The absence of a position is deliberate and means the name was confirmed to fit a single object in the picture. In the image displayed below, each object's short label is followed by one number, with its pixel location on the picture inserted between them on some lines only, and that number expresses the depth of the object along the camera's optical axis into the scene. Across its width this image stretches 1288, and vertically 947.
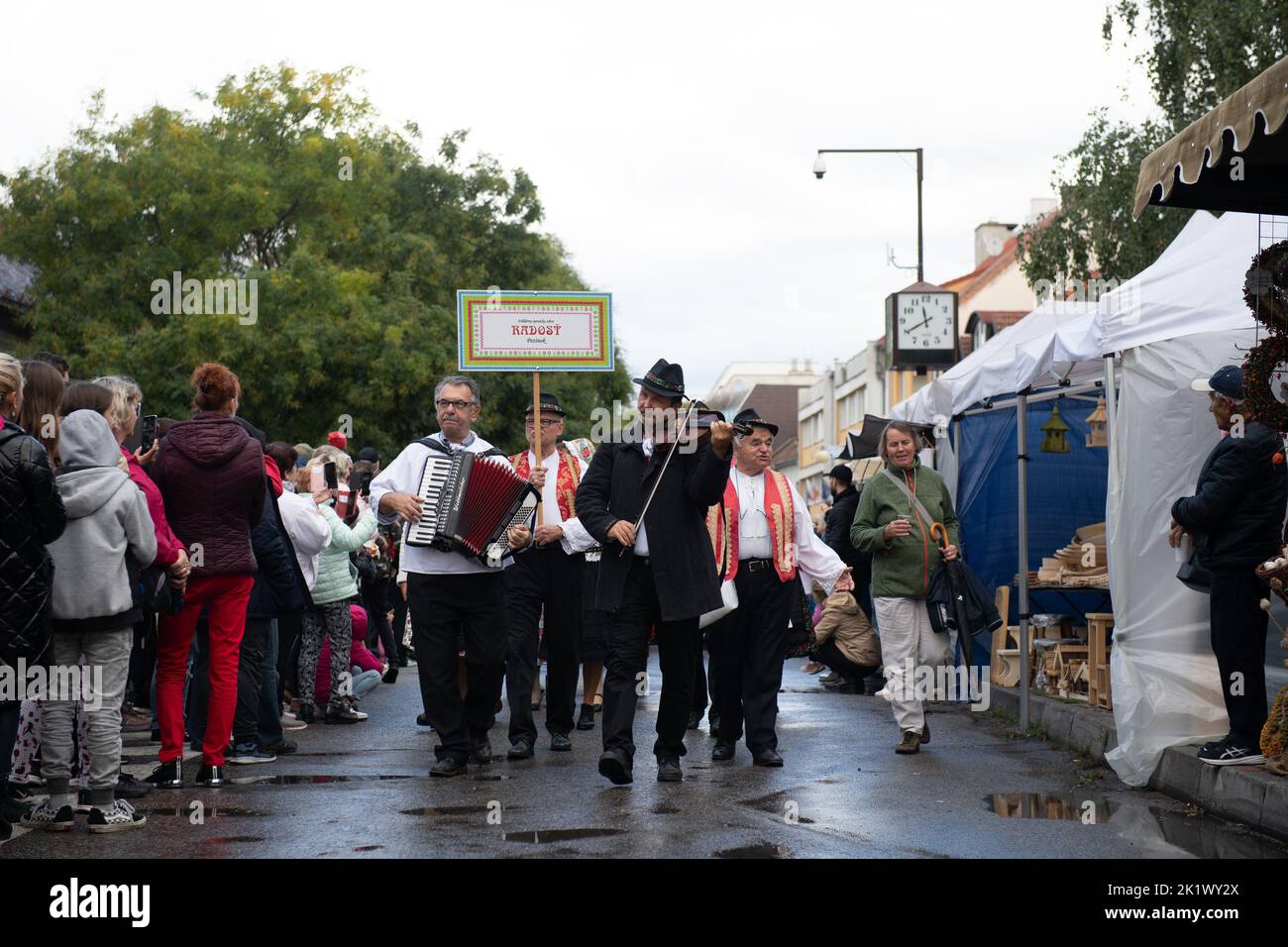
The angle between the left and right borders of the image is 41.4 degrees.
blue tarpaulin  14.55
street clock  35.56
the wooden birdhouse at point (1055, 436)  13.51
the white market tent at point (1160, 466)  9.11
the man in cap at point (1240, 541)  8.29
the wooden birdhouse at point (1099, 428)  13.17
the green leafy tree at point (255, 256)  32.38
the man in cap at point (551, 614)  10.44
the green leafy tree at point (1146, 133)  22.38
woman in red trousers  8.35
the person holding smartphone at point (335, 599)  11.91
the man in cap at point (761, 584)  9.90
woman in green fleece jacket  10.37
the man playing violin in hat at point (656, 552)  8.42
